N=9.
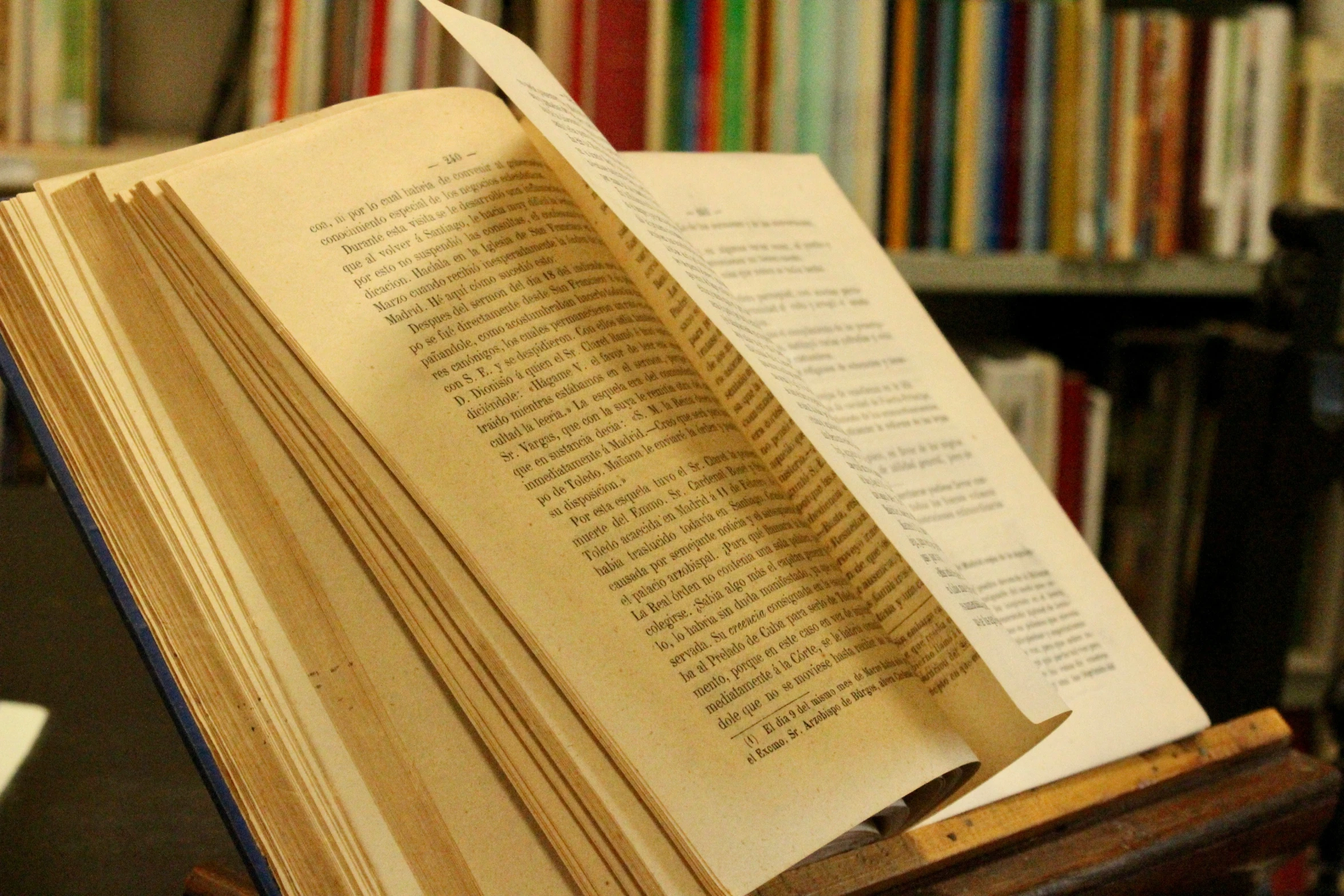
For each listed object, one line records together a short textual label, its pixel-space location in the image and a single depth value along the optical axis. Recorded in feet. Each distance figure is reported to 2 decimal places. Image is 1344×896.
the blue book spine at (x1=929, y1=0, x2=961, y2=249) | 3.98
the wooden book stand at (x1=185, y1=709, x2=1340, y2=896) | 1.29
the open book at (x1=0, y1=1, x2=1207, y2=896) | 1.10
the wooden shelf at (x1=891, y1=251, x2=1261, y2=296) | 4.01
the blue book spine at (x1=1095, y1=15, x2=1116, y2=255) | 4.06
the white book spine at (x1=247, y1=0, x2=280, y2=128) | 3.63
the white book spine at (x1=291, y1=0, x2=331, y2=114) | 3.64
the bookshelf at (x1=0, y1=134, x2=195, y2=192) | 3.36
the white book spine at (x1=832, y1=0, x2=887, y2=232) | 3.88
